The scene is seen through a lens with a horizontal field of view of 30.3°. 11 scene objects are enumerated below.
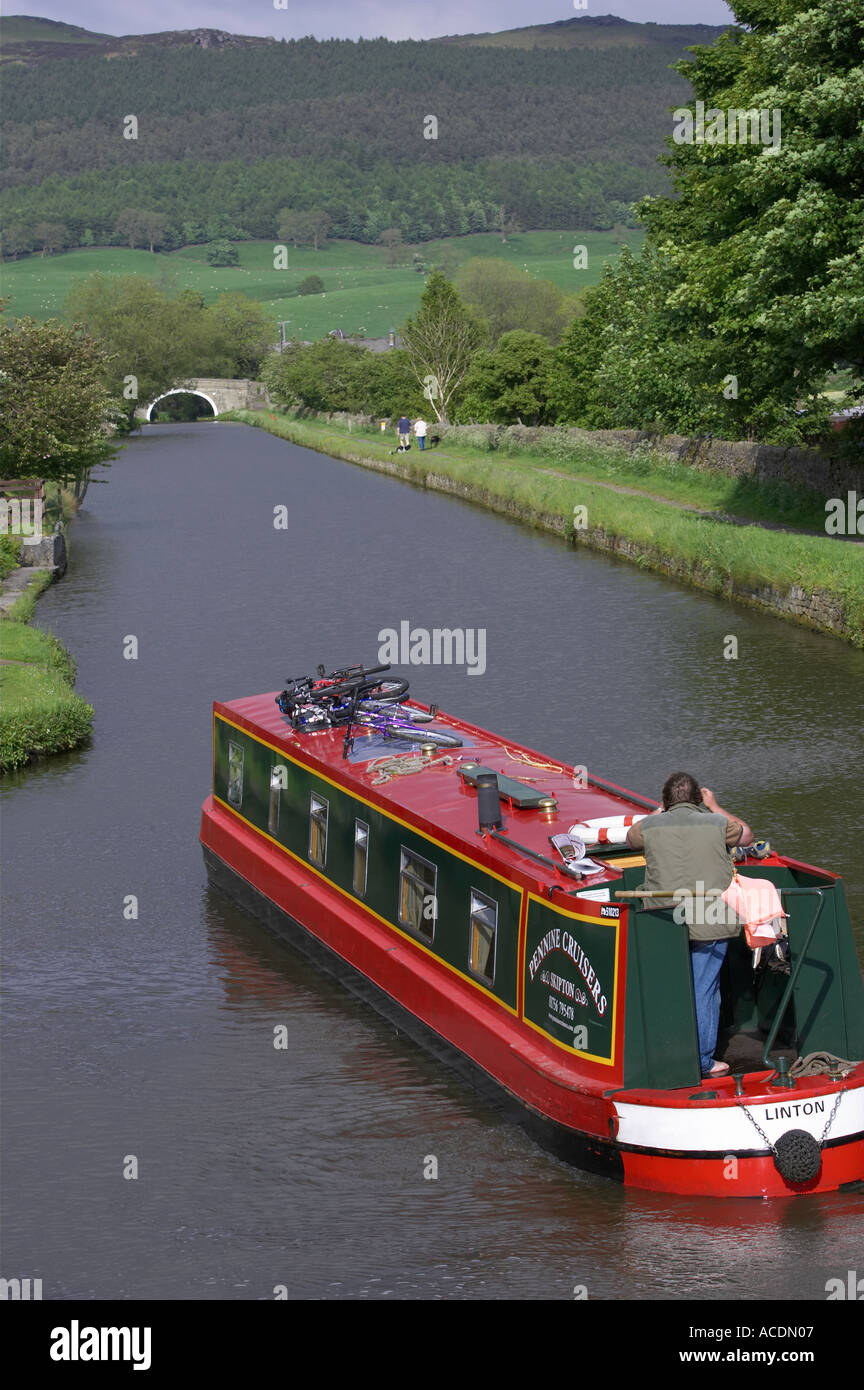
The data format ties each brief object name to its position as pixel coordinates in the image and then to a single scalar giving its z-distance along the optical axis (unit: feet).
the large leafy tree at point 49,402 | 159.63
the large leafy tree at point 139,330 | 450.30
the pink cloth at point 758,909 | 37.17
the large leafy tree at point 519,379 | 260.62
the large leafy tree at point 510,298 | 522.88
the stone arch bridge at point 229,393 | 556.10
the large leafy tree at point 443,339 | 322.75
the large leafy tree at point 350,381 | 338.75
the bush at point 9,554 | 137.54
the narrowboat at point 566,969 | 36.29
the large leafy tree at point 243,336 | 617.21
